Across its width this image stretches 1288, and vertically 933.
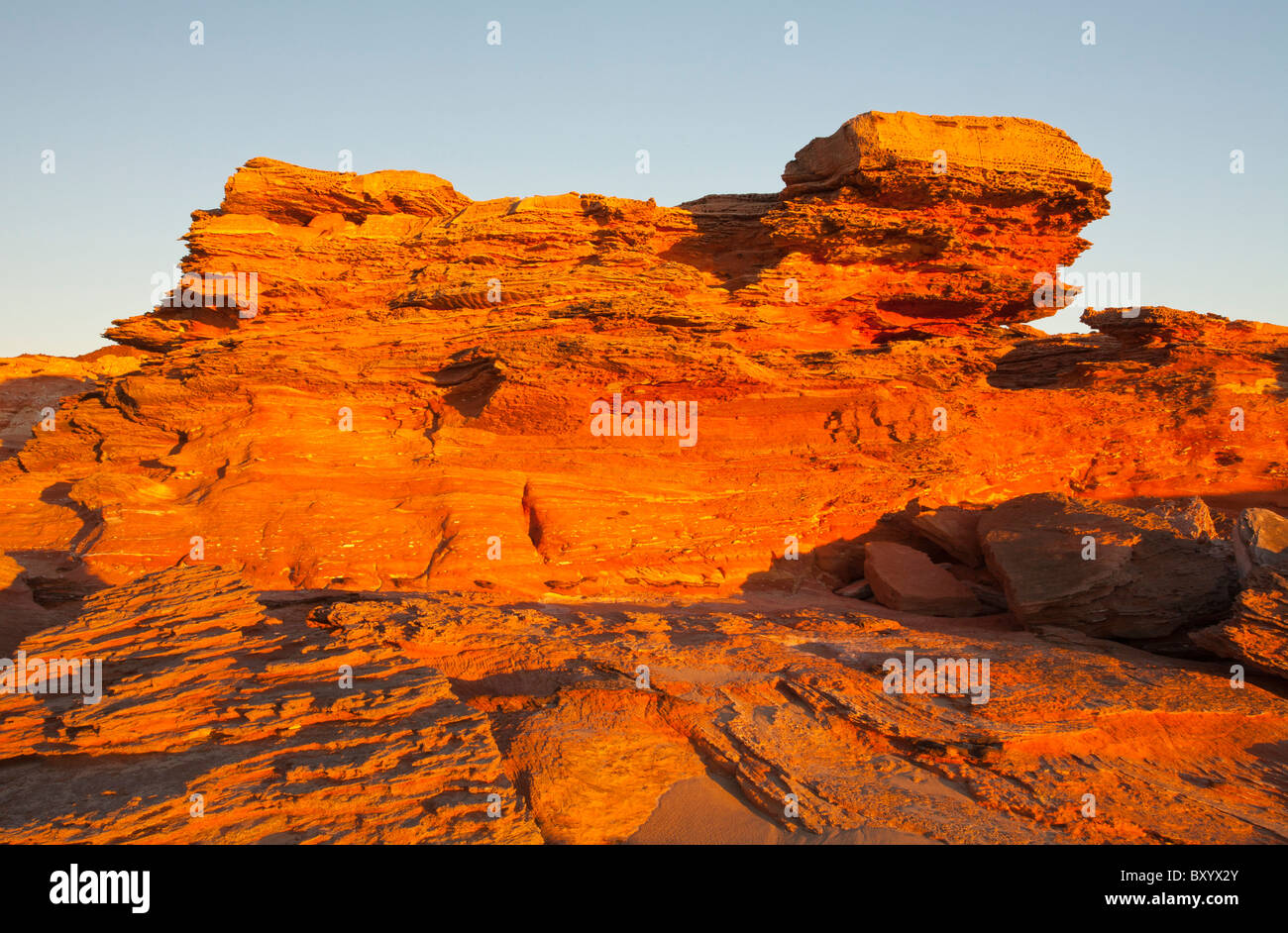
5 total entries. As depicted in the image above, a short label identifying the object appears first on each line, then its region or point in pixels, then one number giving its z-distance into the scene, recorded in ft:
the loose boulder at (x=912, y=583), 38.86
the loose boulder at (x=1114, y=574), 30.42
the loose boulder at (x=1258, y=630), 24.73
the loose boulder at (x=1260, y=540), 27.96
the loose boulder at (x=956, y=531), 43.09
